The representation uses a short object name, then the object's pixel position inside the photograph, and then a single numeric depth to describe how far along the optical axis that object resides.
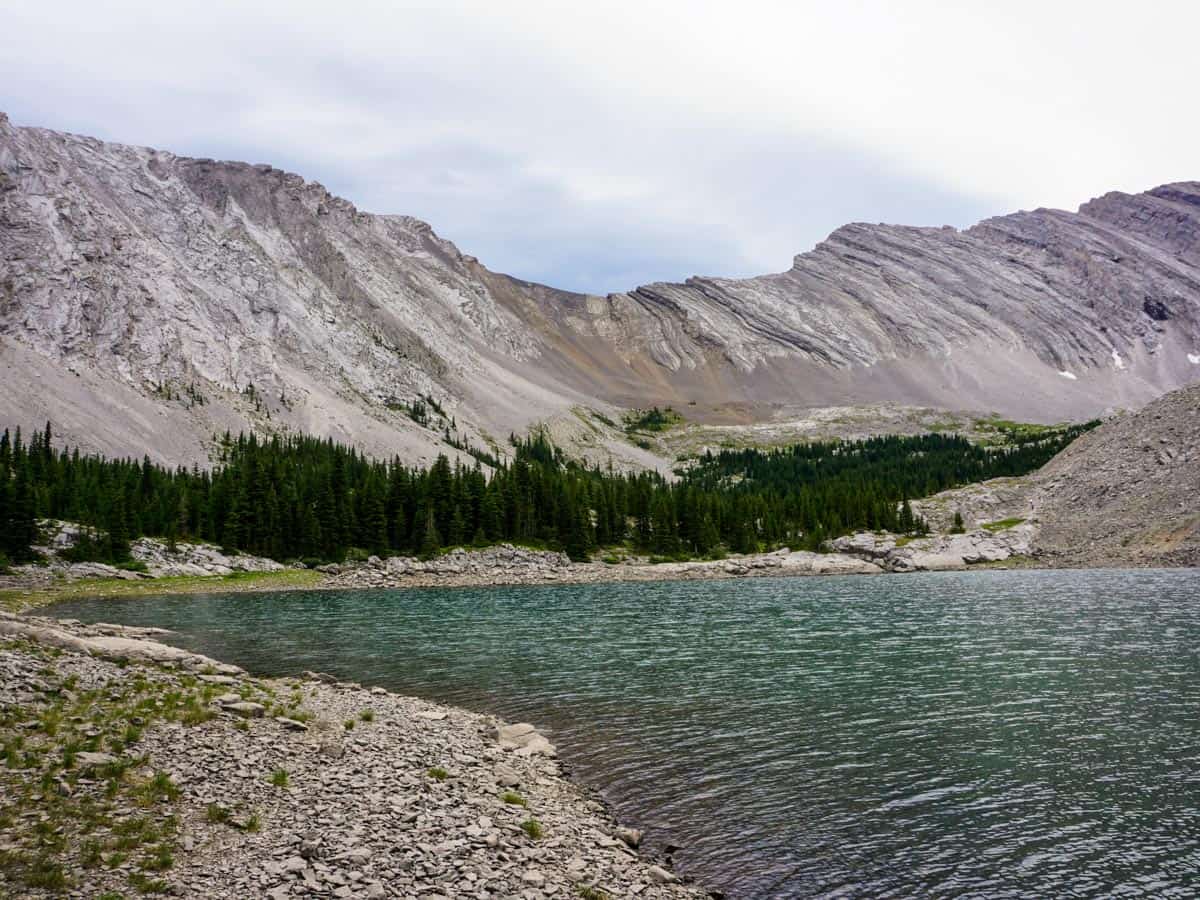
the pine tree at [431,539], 114.34
